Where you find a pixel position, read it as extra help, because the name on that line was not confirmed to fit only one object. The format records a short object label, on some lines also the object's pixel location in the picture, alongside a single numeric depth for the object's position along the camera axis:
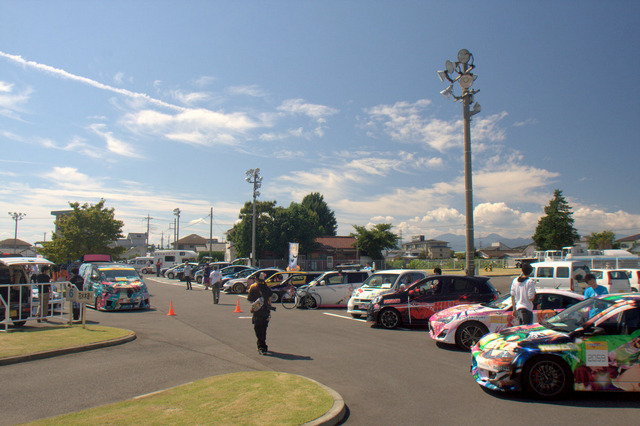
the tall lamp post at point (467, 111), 17.50
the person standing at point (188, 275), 28.77
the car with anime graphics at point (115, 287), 16.94
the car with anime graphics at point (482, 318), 9.66
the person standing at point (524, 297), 8.80
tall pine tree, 60.06
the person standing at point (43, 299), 12.45
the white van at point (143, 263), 56.75
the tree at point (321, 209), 86.50
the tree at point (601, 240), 72.69
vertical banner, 37.78
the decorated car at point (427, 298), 12.39
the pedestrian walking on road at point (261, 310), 9.23
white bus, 55.81
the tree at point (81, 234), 34.41
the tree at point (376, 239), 55.88
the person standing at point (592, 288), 9.46
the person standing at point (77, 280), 14.42
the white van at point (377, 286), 15.39
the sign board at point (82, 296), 11.49
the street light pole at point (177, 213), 75.25
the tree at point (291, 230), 53.00
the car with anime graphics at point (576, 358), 6.05
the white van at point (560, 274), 19.38
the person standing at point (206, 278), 30.11
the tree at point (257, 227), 51.56
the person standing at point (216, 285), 19.97
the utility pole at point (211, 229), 59.89
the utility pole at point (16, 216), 84.56
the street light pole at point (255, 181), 43.56
